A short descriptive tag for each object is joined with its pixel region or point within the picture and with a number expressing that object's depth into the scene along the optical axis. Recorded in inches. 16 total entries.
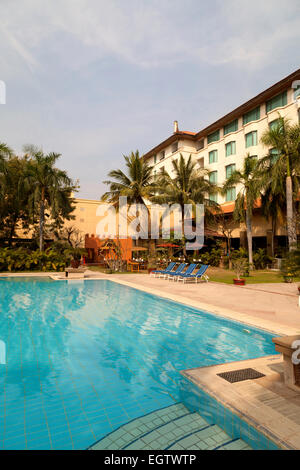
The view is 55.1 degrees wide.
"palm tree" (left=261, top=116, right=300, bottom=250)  767.1
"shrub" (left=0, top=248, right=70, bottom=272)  813.9
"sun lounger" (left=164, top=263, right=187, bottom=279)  663.3
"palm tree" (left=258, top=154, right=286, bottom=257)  791.1
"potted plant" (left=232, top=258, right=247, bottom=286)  565.9
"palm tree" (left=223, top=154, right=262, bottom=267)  892.6
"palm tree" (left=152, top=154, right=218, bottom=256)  949.2
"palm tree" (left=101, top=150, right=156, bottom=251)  975.6
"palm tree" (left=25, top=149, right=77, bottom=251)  885.8
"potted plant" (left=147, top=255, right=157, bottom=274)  863.3
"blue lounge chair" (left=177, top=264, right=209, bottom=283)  614.1
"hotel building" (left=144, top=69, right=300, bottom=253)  917.8
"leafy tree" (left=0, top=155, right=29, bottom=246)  871.1
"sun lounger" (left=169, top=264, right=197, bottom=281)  641.6
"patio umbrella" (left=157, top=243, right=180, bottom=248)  960.5
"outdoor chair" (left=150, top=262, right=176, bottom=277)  707.6
